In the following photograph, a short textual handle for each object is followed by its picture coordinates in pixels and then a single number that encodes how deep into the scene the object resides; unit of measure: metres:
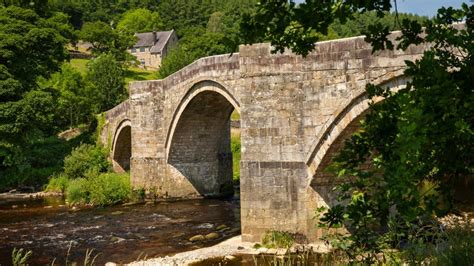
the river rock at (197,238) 15.55
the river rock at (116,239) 15.74
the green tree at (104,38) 63.00
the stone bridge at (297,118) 11.89
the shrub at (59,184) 26.22
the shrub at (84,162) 26.34
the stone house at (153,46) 71.75
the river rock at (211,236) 15.71
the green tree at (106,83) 39.72
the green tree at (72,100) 36.25
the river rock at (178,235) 16.27
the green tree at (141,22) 82.88
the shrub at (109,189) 22.62
